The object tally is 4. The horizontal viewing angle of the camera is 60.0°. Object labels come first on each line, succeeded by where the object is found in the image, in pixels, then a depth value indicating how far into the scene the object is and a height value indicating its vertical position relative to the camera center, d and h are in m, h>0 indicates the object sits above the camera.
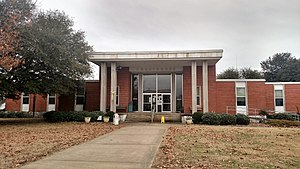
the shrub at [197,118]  20.98 -1.43
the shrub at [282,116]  23.73 -1.40
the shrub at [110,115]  21.90 -1.28
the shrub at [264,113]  24.70 -1.18
